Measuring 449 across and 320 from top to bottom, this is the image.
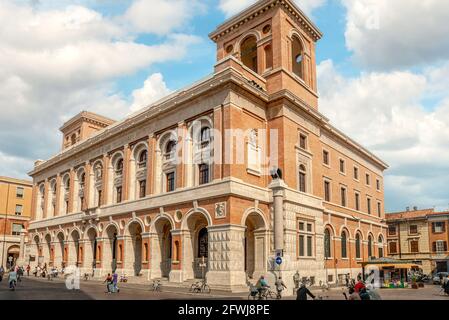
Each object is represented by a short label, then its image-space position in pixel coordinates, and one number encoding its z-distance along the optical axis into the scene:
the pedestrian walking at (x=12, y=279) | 29.66
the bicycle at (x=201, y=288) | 27.88
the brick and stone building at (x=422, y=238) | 66.07
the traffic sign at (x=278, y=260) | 22.35
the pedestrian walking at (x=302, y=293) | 14.55
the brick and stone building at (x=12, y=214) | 74.19
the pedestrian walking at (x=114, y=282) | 27.89
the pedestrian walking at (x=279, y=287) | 23.64
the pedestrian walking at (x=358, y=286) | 17.17
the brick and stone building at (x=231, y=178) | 31.35
